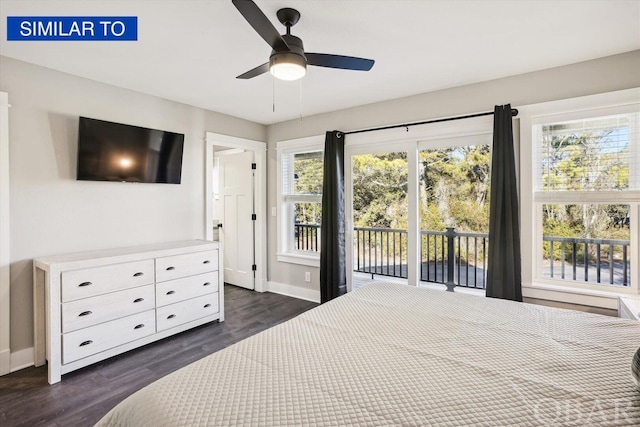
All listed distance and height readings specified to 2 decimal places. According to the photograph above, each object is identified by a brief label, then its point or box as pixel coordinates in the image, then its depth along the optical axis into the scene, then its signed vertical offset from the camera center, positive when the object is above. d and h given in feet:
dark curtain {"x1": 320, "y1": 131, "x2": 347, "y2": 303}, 12.60 -0.35
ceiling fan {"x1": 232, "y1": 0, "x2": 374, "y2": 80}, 5.30 +3.01
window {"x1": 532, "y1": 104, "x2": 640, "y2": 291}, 8.28 +0.35
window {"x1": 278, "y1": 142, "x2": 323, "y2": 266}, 14.24 +0.38
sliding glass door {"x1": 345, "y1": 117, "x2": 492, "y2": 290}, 10.57 +0.35
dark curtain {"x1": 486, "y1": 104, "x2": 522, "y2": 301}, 9.16 -0.22
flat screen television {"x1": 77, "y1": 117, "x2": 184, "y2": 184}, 9.32 +1.89
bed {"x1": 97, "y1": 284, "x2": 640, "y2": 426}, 3.16 -1.97
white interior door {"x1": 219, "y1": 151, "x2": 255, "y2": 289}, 15.55 -0.24
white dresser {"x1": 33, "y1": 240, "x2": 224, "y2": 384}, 7.88 -2.47
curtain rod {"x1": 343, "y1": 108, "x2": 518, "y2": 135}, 9.32 +3.01
